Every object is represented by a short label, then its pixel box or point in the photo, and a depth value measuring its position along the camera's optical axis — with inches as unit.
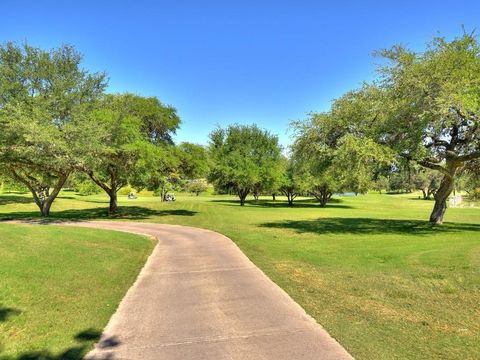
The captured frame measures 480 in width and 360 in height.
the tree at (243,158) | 2212.1
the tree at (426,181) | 3699.3
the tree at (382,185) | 4498.8
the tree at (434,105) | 773.9
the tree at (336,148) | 833.5
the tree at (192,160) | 1407.5
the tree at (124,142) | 1151.6
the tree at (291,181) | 2363.4
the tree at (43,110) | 1021.8
